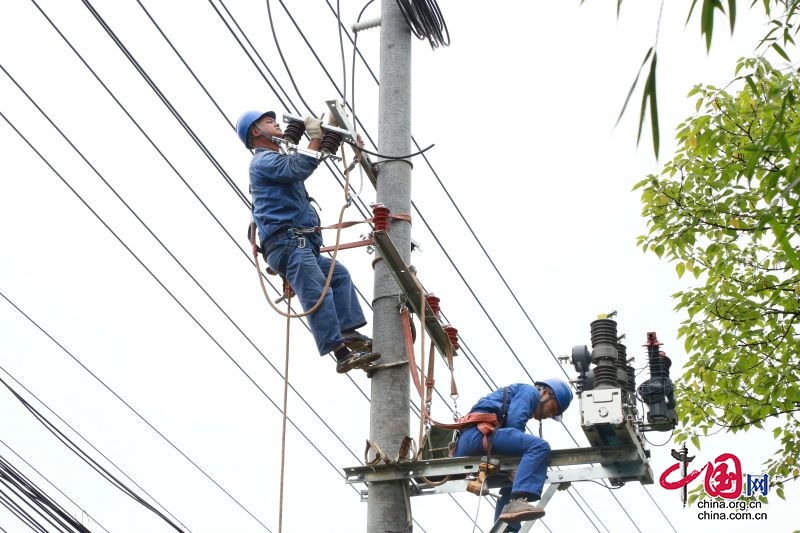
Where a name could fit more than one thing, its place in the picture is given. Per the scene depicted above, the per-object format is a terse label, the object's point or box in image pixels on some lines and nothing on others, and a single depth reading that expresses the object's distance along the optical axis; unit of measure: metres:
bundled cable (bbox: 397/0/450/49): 17.00
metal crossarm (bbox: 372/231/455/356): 14.50
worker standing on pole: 14.86
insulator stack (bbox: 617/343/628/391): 14.84
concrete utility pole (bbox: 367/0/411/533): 13.86
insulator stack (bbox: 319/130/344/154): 15.09
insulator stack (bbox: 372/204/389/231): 14.58
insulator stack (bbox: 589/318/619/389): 14.67
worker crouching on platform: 14.03
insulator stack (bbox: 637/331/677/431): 15.48
